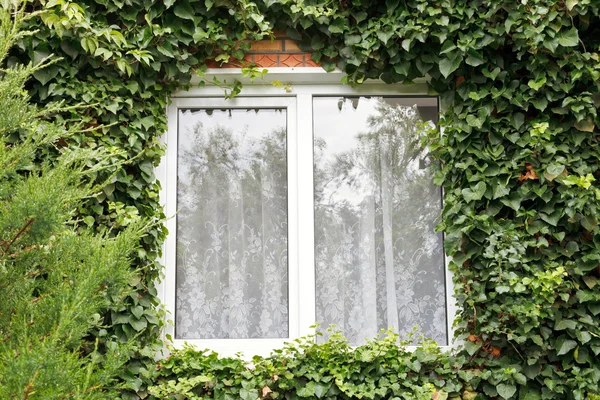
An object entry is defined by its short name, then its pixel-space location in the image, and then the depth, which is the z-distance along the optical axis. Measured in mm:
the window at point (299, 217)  3424
